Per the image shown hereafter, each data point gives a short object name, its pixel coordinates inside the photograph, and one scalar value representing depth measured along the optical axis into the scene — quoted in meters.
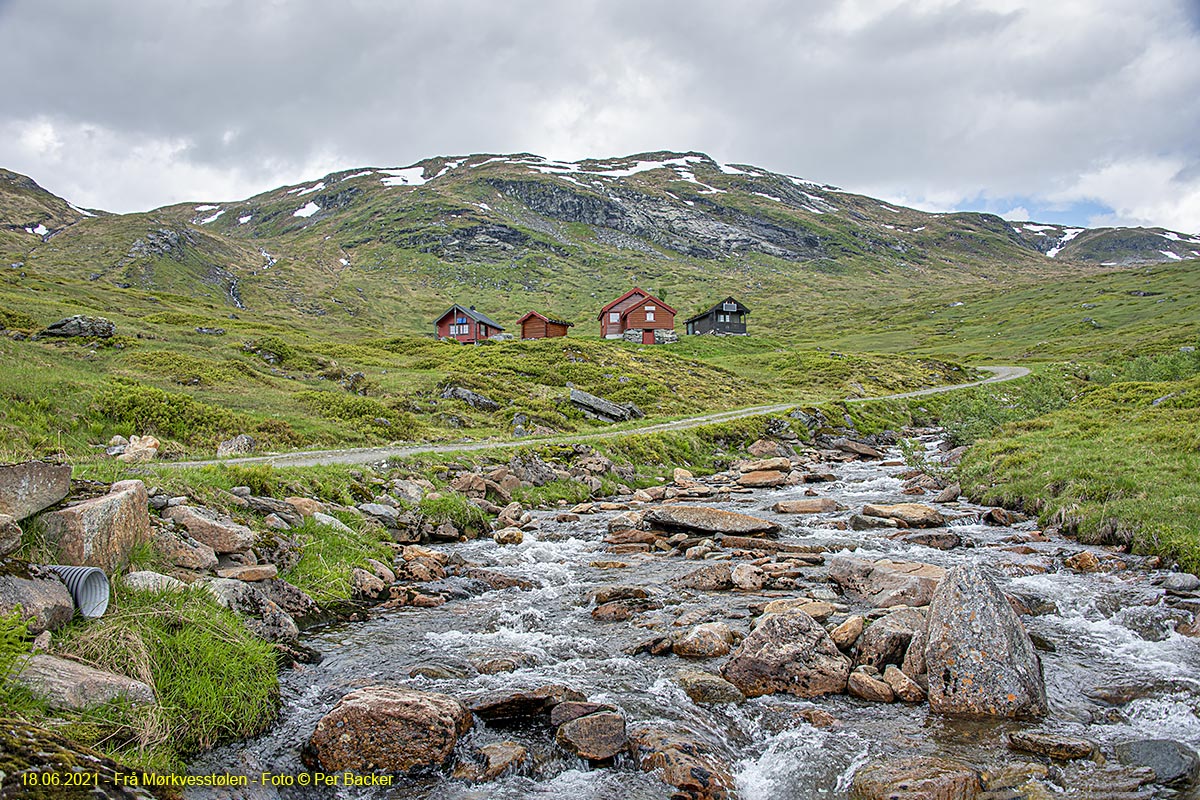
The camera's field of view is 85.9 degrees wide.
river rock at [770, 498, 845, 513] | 24.05
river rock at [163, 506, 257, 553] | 12.57
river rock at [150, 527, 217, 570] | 11.19
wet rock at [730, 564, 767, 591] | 15.09
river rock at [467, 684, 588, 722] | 9.21
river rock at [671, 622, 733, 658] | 11.48
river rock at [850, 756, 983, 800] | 7.39
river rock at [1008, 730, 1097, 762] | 8.20
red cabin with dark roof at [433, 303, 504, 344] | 101.00
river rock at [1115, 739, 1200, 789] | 7.67
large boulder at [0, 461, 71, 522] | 8.80
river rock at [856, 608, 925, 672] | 10.69
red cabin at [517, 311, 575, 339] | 103.38
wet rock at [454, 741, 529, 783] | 8.02
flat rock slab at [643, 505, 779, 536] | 20.17
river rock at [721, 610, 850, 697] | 10.24
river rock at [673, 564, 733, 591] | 15.28
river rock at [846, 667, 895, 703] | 9.84
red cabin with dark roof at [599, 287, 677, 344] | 107.44
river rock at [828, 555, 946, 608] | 13.15
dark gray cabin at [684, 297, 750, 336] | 121.19
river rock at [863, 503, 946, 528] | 20.84
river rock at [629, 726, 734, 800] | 7.89
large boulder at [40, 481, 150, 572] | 9.05
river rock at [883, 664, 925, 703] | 9.78
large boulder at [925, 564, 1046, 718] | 9.29
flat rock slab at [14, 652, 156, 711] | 6.77
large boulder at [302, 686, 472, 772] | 8.05
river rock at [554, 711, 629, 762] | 8.48
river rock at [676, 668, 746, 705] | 9.92
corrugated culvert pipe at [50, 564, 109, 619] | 8.44
